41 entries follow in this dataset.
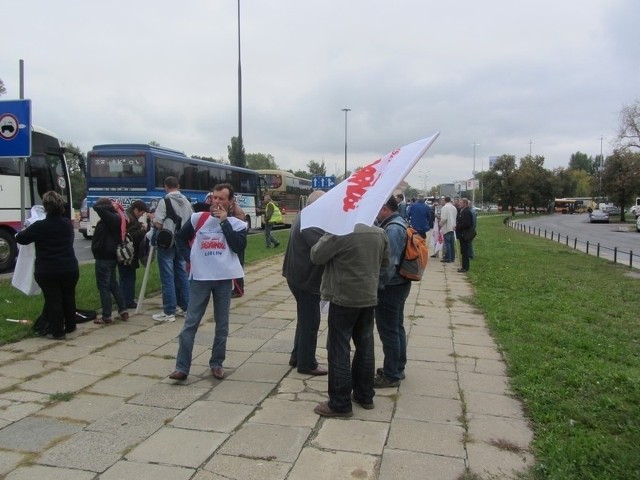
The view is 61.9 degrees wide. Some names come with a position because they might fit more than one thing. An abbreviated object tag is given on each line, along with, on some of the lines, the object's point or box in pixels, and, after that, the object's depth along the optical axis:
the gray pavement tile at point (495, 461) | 3.19
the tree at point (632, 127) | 50.75
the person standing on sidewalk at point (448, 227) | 13.73
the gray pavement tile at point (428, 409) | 3.99
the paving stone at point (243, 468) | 3.07
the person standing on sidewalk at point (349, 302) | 3.85
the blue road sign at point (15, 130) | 6.79
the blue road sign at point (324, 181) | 21.58
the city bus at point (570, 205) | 83.19
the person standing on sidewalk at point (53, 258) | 5.88
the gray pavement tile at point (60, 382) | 4.46
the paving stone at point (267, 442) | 3.35
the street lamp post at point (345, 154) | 49.67
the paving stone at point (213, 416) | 3.76
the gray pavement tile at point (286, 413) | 3.86
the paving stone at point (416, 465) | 3.12
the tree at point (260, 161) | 107.69
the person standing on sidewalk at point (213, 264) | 4.62
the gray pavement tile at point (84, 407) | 3.92
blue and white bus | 20.11
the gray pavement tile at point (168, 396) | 4.17
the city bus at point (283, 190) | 35.09
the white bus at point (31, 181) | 12.12
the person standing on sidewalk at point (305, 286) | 4.73
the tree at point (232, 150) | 74.60
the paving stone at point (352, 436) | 3.46
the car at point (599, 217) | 53.00
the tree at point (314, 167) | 89.40
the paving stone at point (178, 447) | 3.26
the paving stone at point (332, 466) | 3.10
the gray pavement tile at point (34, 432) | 3.43
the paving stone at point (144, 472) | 3.05
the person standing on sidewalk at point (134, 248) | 7.25
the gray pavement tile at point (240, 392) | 4.32
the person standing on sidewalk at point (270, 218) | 17.47
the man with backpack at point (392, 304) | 4.41
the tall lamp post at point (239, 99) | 26.11
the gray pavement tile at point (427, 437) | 3.46
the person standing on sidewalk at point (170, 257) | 6.97
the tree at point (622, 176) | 51.44
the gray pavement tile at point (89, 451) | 3.19
